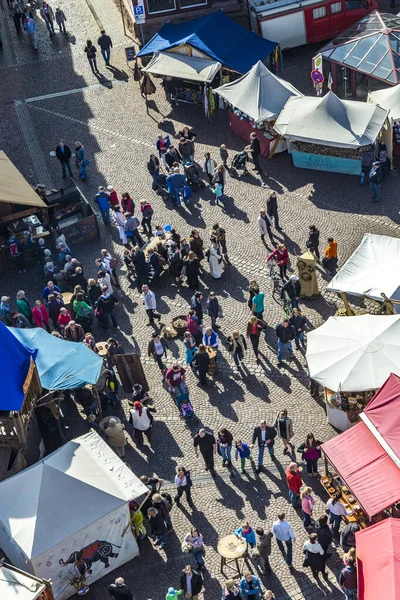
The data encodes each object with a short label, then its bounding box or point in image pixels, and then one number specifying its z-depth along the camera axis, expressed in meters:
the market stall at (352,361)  23.78
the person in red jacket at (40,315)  27.69
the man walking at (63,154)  34.38
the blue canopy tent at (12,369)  23.19
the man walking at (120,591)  20.14
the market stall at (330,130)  32.72
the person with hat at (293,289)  27.70
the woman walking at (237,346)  26.22
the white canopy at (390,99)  33.48
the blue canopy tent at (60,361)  24.70
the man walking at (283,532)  21.11
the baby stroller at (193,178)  33.56
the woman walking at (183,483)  22.56
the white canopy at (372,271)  26.27
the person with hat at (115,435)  23.97
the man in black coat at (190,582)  20.28
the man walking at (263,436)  23.30
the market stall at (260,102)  34.78
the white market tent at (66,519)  20.75
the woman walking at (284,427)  23.78
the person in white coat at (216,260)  29.20
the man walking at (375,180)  31.84
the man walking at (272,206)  30.81
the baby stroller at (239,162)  34.12
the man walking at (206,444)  23.19
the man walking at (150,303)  27.72
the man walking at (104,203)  31.97
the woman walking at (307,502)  21.71
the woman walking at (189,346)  26.30
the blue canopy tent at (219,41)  37.81
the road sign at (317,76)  35.72
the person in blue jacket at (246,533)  21.27
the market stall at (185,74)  37.41
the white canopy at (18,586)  19.61
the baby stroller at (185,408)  25.12
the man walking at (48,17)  44.44
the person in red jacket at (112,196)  32.56
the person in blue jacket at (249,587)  20.02
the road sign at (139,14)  41.12
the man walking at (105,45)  41.16
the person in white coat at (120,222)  31.42
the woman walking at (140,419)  24.17
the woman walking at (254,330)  26.47
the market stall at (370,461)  21.53
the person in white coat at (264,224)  30.58
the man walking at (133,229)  30.97
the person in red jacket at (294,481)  22.39
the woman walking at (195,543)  21.02
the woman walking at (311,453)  23.05
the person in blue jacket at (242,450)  23.36
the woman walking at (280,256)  29.08
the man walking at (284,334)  26.03
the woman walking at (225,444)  23.48
